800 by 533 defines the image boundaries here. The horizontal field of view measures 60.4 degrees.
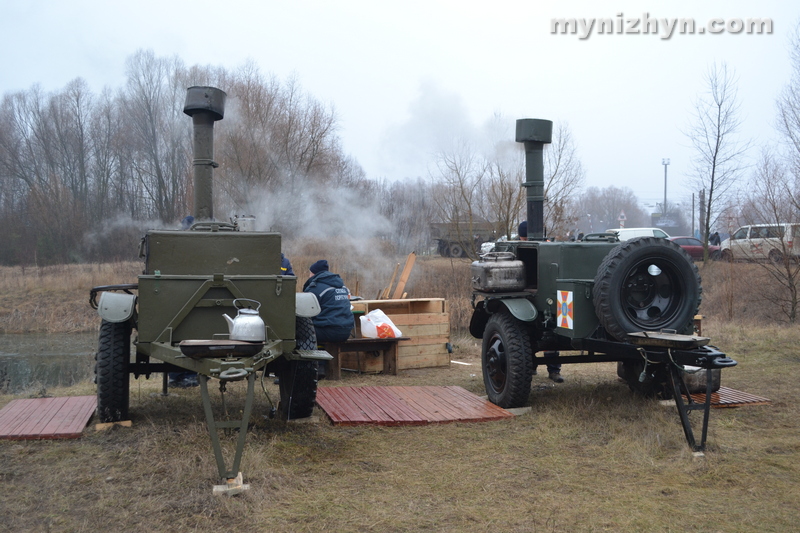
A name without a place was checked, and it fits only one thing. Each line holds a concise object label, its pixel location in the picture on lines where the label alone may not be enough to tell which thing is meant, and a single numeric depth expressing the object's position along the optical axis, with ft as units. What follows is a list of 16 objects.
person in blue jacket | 26.17
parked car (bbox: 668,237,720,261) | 82.23
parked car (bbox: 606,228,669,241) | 65.57
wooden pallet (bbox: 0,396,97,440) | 17.61
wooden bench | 27.37
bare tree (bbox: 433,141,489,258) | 54.49
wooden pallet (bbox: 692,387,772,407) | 22.07
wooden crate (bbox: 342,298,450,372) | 29.76
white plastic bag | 28.68
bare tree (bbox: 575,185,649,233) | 263.64
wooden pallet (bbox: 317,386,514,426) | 20.03
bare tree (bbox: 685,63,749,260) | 69.51
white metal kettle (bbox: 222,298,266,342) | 14.66
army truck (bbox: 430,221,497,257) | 62.85
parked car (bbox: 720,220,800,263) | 47.60
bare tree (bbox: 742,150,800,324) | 47.39
